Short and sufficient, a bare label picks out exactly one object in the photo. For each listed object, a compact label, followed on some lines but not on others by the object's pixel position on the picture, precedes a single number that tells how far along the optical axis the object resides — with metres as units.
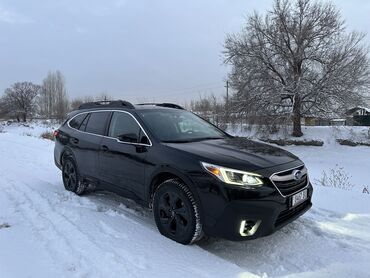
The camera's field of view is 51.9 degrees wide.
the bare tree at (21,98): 88.69
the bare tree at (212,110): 32.56
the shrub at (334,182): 10.61
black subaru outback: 4.05
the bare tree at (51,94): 87.50
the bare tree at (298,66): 28.36
